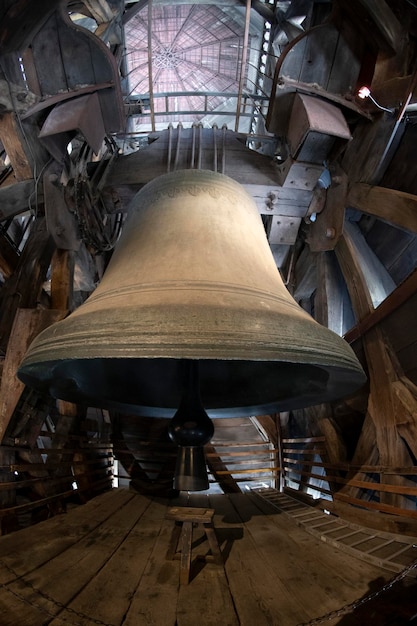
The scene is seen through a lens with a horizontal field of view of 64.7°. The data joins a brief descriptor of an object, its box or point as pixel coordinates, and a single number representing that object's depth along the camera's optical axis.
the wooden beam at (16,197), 3.17
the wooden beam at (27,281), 3.24
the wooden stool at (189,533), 1.56
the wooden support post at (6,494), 2.25
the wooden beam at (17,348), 2.43
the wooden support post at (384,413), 2.29
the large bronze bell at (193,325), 1.21
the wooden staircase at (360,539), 1.71
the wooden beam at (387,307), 2.24
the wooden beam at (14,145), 2.91
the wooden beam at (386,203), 2.39
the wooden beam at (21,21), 2.53
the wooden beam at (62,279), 3.27
